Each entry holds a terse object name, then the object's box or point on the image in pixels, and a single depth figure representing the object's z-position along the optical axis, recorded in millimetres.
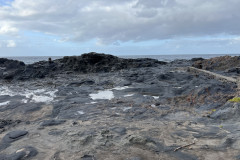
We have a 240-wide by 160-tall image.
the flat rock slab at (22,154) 4477
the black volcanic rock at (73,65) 20125
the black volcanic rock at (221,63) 19281
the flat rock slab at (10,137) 5156
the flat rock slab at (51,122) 6441
